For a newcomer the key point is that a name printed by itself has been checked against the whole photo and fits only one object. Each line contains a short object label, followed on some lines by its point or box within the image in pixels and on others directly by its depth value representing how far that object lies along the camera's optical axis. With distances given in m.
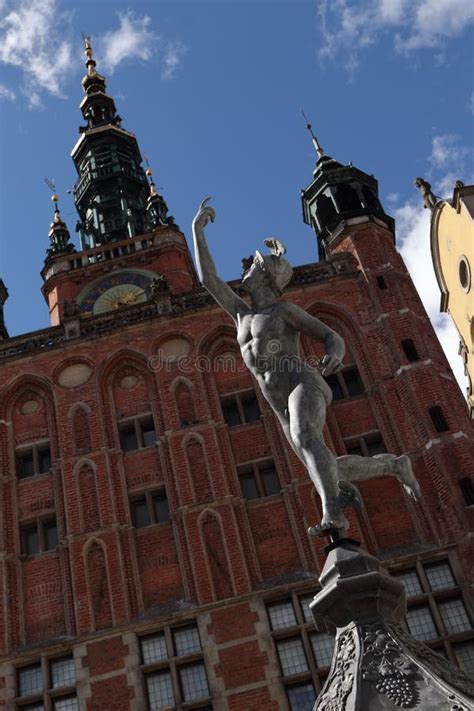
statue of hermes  7.22
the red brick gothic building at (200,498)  17.42
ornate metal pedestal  5.53
